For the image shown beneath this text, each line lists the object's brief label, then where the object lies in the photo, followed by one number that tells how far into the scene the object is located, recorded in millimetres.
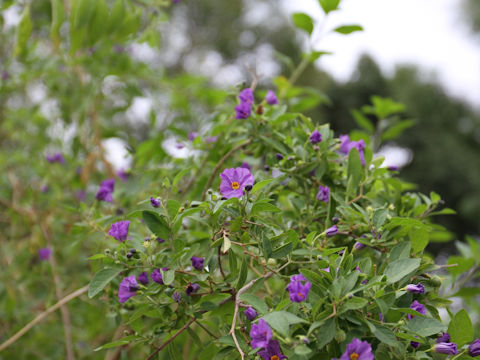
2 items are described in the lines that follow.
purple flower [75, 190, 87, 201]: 1553
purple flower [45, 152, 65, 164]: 1468
